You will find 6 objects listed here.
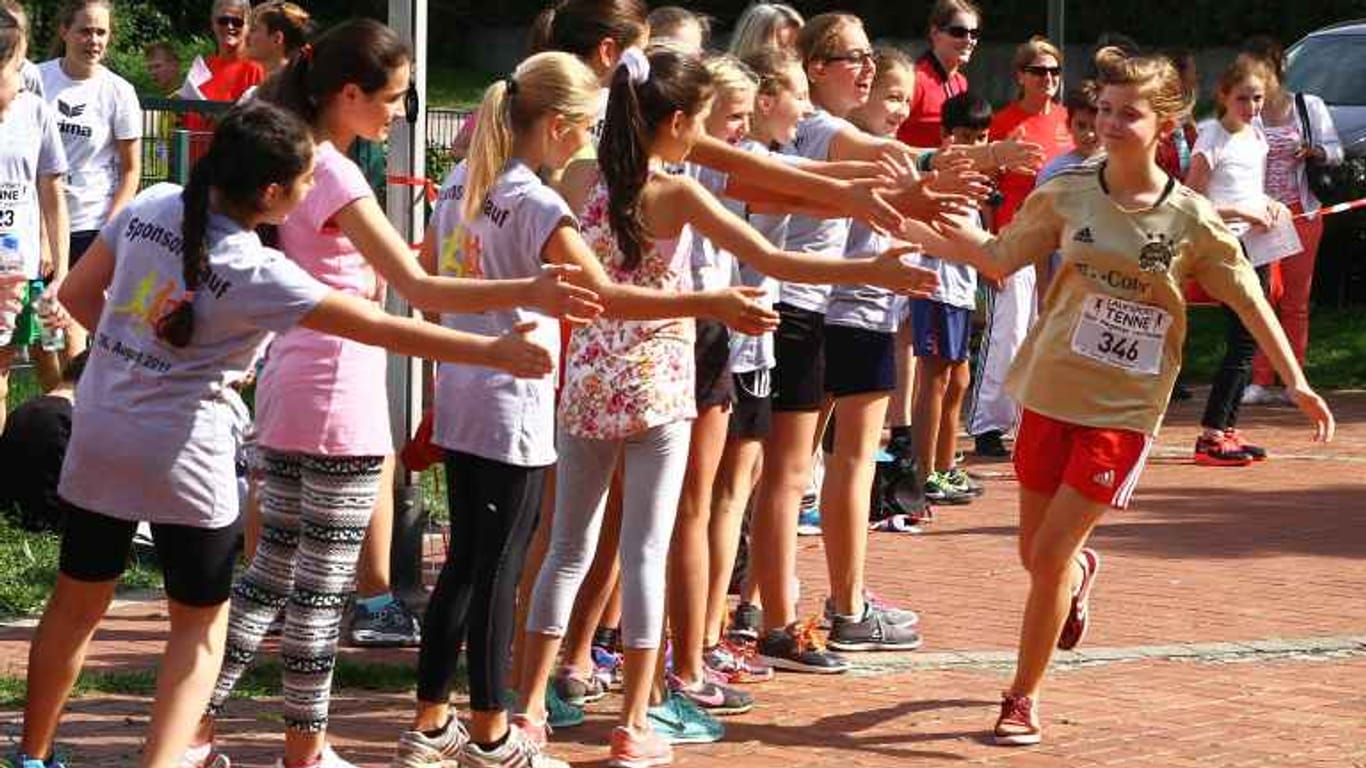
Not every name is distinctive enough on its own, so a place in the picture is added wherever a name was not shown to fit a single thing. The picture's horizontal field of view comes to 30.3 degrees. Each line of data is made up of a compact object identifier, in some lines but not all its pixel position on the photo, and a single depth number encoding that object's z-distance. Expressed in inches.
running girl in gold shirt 279.3
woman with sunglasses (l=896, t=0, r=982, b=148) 495.8
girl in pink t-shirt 246.2
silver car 706.8
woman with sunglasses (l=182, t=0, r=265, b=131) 510.3
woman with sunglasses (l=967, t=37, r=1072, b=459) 501.4
